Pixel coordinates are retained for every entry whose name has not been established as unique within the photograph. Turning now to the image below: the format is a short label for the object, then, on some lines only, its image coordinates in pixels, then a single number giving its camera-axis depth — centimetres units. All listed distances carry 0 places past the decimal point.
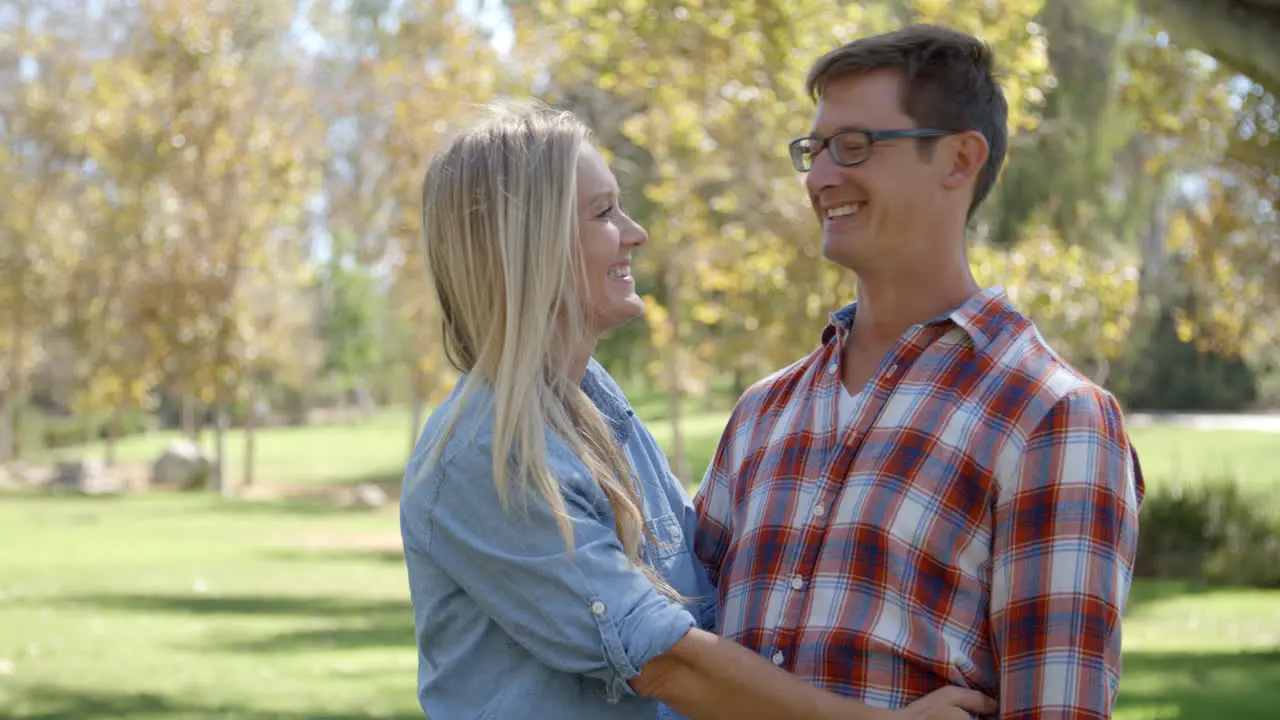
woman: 256
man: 252
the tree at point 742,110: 1121
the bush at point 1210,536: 1619
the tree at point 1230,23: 579
